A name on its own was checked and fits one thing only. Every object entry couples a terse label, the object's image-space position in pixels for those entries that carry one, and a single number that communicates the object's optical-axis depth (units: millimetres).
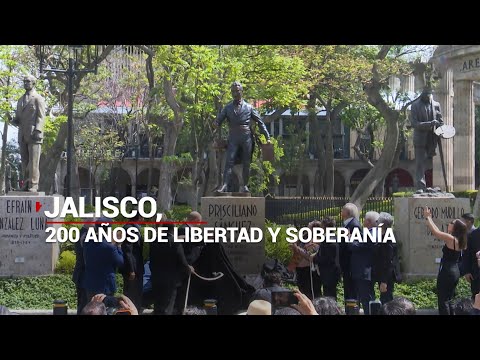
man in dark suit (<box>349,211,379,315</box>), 11570
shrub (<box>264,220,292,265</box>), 15055
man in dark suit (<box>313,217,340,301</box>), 11742
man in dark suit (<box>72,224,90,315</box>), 11125
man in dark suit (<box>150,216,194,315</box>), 11547
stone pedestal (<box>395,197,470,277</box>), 14445
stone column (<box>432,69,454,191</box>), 24188
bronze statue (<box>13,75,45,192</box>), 14961
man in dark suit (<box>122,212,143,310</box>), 11570
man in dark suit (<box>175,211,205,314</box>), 11852
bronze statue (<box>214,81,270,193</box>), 14203
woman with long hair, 11164
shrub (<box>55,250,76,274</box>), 14469
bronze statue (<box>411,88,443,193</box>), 14938
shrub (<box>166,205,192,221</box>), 23453
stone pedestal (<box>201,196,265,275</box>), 13781
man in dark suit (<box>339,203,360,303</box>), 11598
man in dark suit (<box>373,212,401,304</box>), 11562
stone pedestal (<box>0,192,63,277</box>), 14328
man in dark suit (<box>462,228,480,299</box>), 11406
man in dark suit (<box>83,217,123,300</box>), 10906
